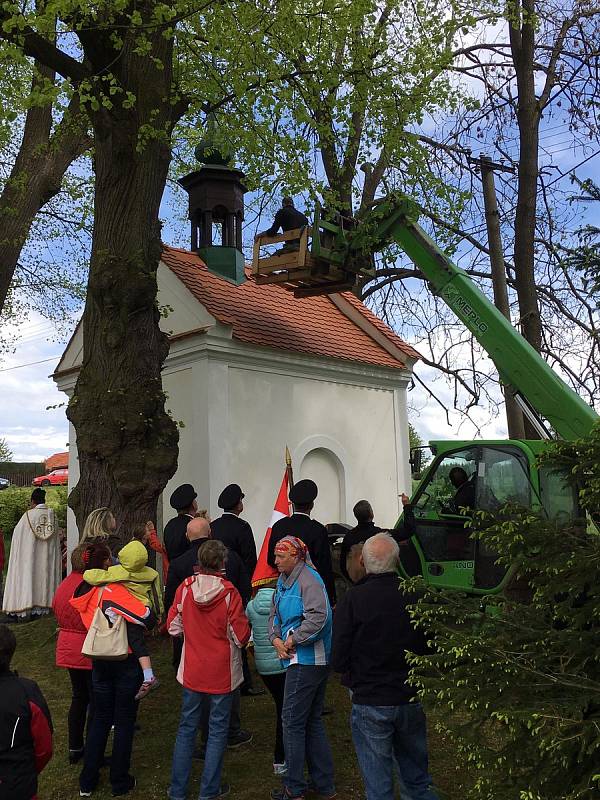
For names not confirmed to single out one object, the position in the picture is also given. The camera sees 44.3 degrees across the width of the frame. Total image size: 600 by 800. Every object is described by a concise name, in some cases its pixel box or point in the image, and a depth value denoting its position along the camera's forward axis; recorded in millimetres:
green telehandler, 7398
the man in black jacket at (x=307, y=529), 6309
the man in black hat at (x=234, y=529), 6758
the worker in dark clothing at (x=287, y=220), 10883
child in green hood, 4863
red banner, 5965
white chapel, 12039
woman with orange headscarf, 4602
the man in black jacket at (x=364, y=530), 7602
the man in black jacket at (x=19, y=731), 3293
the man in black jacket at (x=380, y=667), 3936
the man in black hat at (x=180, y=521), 7207
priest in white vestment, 11164
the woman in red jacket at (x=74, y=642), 5285
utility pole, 11109
